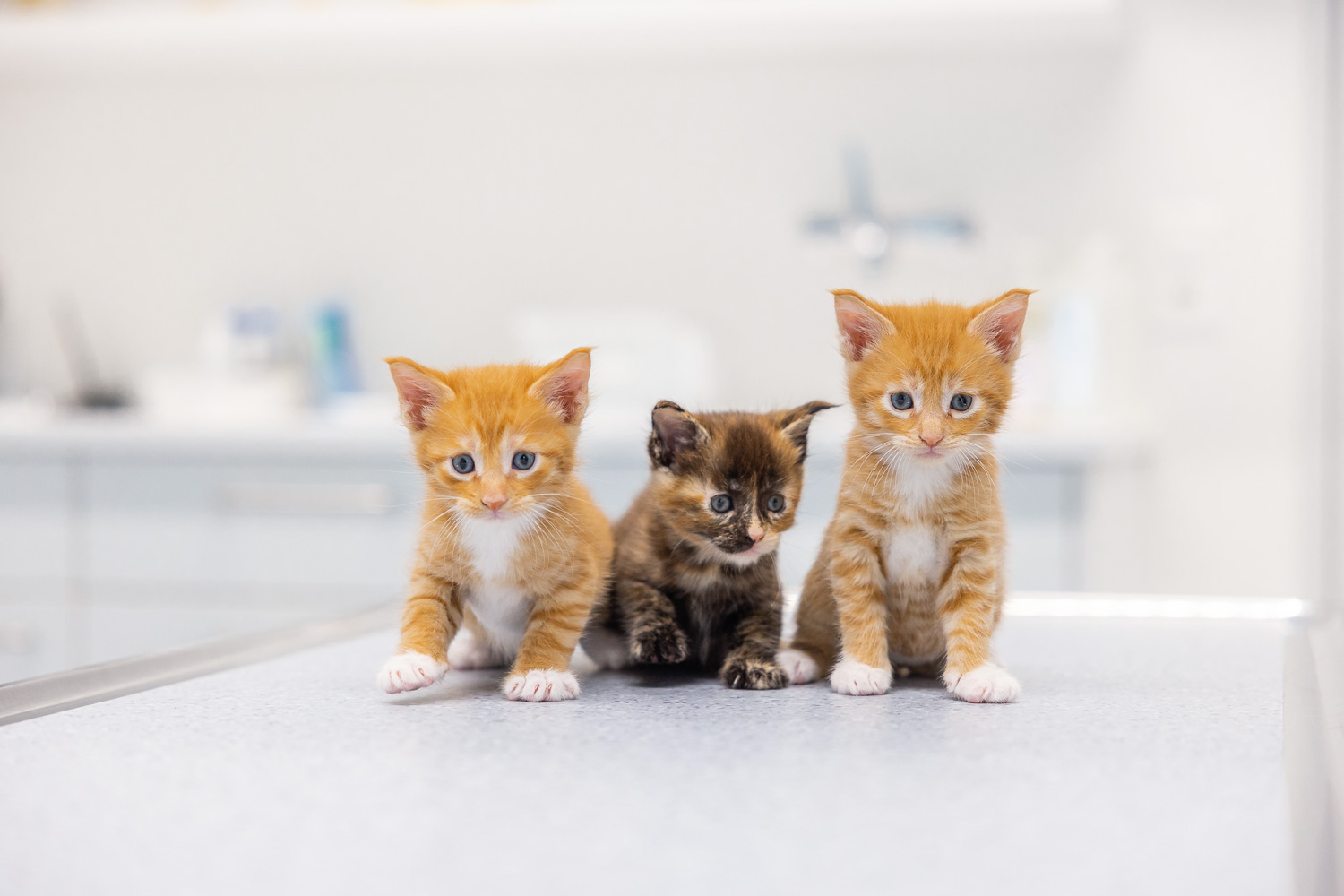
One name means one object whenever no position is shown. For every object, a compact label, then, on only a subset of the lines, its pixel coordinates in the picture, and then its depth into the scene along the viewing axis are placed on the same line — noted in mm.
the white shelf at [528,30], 2473
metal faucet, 2508
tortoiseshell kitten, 921
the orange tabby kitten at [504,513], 886
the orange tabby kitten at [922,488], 891
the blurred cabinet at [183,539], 2322
